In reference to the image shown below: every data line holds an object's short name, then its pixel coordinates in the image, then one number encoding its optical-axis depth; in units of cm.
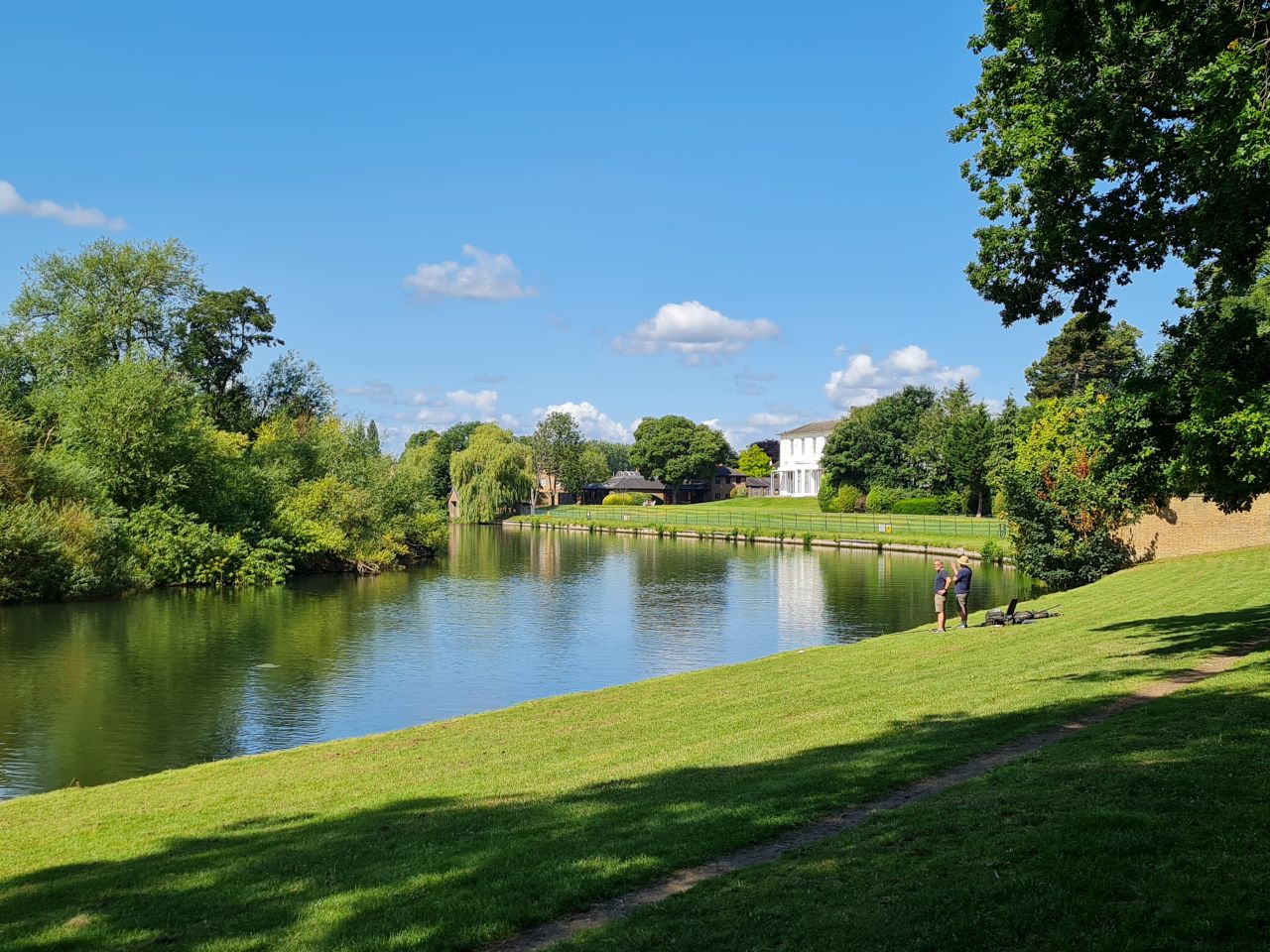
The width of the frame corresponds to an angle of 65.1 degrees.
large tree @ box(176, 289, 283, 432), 6569
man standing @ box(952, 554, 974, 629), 2503
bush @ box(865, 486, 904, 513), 9556
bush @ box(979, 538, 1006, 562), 5794
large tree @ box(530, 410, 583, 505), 14312
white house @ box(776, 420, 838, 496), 12425
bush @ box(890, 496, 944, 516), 8975
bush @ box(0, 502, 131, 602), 3784
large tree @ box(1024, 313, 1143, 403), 8569
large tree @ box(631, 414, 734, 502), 13662
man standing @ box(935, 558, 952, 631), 2479
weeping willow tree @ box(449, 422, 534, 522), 10438
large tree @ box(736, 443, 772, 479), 14512
